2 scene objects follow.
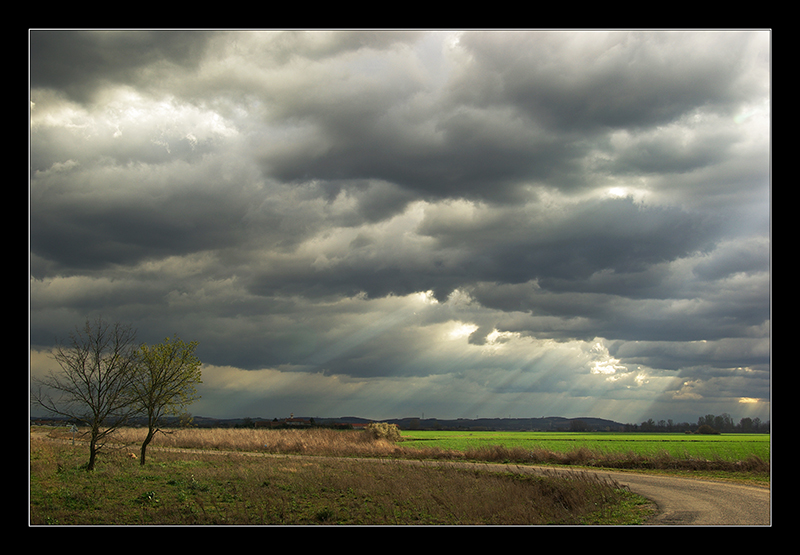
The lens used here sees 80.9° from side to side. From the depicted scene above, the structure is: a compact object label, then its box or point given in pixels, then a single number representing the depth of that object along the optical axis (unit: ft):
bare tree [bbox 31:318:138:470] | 87.40
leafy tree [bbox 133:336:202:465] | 104.22
